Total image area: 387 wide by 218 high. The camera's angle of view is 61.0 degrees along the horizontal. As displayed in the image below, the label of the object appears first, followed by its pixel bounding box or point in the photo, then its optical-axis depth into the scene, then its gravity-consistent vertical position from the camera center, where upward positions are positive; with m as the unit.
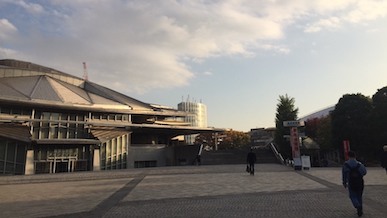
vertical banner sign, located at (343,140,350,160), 24.10 +0.86
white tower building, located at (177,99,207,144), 150.01 +23.55
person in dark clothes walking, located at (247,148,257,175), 19.86 -0.09
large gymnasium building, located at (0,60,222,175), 32.16 +3.97
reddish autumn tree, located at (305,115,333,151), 48.31 +4.14
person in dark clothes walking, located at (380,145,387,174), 14.15 -0.13
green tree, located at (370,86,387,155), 33.16 +3.52
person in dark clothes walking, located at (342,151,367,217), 7.80 -0.54
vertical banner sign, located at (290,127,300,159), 24.58 +1.09
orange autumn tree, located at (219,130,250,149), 76.56 +4.22
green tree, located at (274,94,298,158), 44.19 +5.87
